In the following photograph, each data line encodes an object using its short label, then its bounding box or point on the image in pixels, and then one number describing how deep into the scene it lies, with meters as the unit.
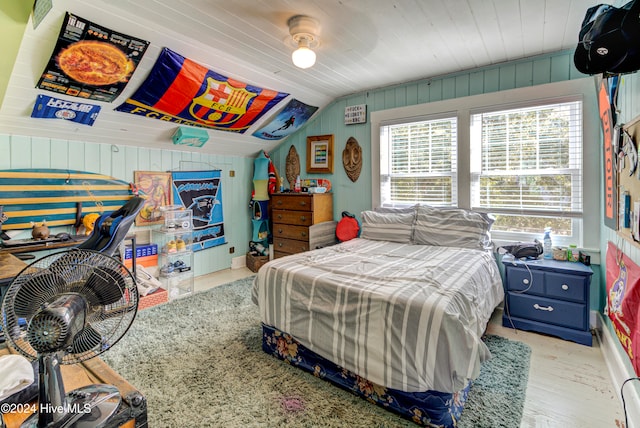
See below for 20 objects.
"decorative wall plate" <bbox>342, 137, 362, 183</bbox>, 4.07
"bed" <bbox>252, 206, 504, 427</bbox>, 1.52
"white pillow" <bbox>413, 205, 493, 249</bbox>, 2.93
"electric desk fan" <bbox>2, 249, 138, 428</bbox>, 0.85
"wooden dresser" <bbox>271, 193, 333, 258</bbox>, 3.99
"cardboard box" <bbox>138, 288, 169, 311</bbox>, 3.14
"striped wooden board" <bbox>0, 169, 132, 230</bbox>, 2.71
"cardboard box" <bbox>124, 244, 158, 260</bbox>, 3.43
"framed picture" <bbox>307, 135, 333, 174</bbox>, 4.31
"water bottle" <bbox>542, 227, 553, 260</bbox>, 2.81
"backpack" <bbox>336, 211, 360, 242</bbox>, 4.00
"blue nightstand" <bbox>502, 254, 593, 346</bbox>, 2.45
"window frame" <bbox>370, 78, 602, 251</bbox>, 2.70
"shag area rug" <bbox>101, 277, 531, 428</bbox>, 1.68
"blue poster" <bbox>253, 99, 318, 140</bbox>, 4.04
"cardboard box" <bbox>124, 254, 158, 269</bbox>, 3.60
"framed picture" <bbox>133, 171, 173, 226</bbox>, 3.58
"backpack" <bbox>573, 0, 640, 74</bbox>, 1.19
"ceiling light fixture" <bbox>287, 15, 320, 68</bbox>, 2.25
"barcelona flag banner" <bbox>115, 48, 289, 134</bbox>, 2.71
